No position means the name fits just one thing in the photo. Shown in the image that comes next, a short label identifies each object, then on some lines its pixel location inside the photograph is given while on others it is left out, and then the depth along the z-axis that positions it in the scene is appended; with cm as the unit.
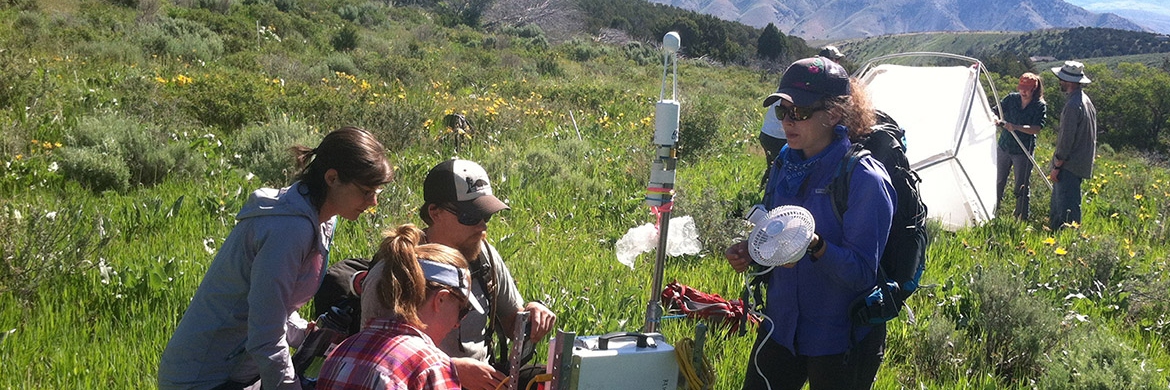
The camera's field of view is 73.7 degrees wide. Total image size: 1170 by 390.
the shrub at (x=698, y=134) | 1077
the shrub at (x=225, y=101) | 907
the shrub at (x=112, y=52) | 1249
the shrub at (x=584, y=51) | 3120
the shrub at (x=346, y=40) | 2086
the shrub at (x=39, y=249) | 388
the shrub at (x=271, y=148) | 689
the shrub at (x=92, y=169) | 599
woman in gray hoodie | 240
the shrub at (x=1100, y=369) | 356
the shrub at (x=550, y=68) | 2280
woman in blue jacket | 250
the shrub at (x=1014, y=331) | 442
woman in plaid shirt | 208
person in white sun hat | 739
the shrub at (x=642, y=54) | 3444
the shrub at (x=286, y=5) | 2606
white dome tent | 811
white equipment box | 224
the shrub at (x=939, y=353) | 429
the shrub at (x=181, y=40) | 1455
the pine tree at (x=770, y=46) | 5322
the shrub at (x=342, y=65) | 1565
